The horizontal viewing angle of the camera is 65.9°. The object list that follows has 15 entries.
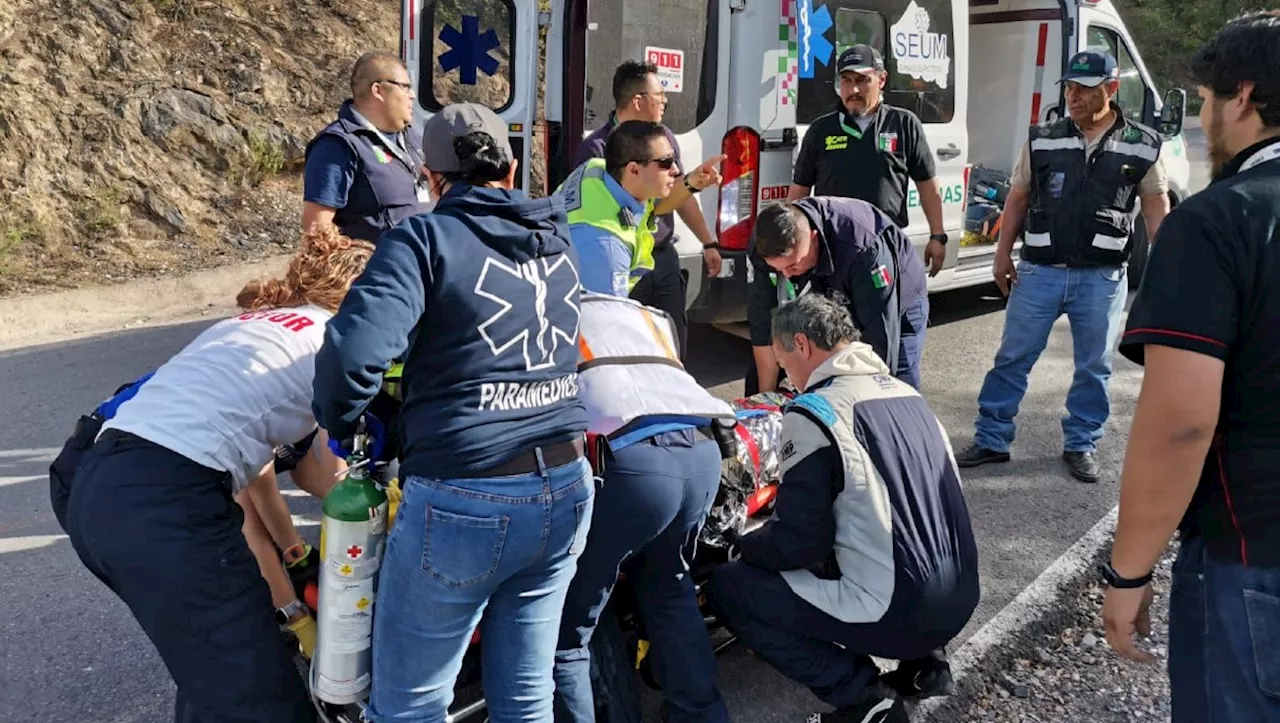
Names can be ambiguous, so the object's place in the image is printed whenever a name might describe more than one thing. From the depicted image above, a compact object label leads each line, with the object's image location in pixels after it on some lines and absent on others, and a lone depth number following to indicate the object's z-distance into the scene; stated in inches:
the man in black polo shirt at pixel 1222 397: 64.1
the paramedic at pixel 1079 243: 171.6
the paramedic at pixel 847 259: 136.6
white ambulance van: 198.1
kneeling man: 98.1
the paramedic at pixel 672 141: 173.3
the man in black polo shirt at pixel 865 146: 185.2
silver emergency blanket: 117.8
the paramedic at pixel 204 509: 81.8
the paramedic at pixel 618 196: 131.0
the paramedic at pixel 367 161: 146.0
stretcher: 92.2
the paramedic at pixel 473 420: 72.7
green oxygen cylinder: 83.2
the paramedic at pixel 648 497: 89.6
